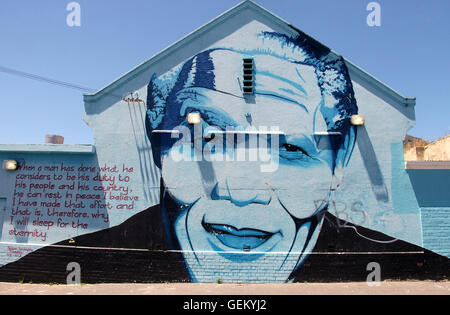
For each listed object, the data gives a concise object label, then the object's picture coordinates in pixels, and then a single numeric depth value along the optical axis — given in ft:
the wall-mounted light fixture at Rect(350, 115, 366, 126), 28.72
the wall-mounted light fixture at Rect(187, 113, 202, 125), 28.64
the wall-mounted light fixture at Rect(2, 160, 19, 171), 29.14
